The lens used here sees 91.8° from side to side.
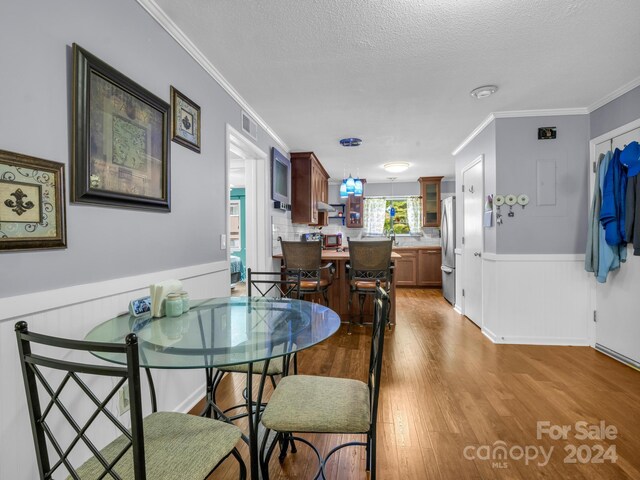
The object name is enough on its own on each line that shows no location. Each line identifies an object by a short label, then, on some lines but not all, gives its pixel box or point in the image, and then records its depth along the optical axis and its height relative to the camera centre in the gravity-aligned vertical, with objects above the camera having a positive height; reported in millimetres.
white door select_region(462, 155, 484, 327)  3623 -35
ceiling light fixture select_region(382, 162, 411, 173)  5096 +1186
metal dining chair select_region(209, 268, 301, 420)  1602 -687
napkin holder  1467 -281
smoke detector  2564 +1230
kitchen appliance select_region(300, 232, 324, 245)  5102 +26
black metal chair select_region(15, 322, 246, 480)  691 -642
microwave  5668 -66
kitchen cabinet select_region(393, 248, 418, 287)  6451 -673
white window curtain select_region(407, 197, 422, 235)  6910 +510
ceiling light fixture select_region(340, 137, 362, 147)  3963 +1250
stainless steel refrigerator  4688 -206
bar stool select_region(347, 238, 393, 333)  3362 -319
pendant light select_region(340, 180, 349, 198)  4768 +746
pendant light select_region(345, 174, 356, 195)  4695 +794
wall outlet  1479 -782
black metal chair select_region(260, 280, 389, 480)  1138 -665
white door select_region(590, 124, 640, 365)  2584 -644
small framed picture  1878 +749
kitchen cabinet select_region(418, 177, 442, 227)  6645 +723
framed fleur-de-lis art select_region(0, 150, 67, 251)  1003 +128
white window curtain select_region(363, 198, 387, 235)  7086 +508
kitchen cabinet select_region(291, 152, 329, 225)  4590 +754
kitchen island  3924 -752
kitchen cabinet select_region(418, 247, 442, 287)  6367 -627
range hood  5052 +515
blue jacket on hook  2639 +295
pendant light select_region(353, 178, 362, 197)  4707 +766
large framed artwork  1253 +468
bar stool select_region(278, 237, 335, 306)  3369 -248
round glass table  986 -372
